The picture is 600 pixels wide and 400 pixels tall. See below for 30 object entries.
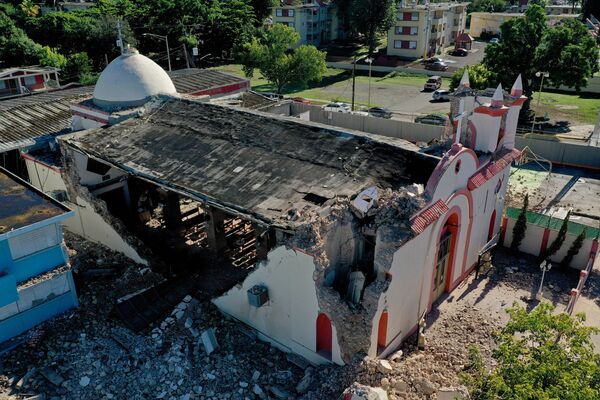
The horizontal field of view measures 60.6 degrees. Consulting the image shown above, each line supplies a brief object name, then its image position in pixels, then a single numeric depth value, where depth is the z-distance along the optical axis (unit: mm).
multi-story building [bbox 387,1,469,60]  66062
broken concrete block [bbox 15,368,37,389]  14508
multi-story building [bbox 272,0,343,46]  73456
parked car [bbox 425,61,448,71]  61594
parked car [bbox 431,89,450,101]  49188
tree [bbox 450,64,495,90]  38156
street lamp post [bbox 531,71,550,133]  35031
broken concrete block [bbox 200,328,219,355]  15523
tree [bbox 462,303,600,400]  10234
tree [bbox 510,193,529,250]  20922
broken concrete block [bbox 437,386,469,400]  13156
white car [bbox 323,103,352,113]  41156
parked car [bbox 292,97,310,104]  48281
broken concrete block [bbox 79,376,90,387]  14625
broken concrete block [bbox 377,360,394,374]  13828
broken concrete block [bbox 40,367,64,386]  14590
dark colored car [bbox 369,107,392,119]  42466
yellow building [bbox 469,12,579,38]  82438
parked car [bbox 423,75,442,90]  53250
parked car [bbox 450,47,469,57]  69688
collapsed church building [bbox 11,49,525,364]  14344
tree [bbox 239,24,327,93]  49156
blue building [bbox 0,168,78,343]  15750
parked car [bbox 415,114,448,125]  38256
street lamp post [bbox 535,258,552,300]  18653
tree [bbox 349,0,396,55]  64656
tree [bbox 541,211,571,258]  20156
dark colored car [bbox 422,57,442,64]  64238
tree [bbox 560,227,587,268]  20034
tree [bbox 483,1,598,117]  37406
